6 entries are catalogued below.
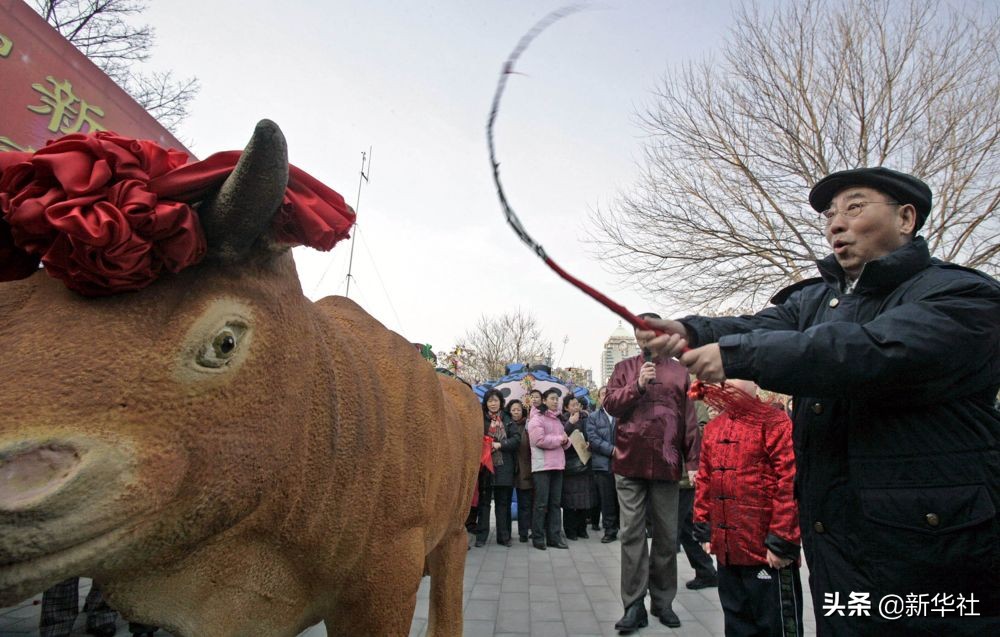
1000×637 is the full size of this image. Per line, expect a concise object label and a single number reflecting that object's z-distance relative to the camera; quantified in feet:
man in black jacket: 5.14
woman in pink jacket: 24.38
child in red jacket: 10.05
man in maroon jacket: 13.62
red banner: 9.19
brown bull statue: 3.34
